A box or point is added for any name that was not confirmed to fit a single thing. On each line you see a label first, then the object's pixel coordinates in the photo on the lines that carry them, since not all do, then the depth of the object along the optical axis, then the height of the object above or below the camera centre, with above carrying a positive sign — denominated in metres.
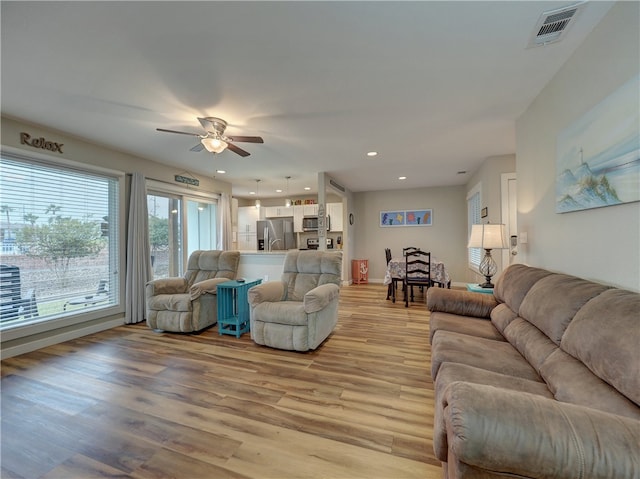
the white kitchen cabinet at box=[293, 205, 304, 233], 7.46 +0.71
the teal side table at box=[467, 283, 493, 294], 2.98 -0.59
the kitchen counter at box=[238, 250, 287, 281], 4.68 -0.42
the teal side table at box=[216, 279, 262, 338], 3.32 -0.86
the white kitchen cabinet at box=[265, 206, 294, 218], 7.61 +0.91
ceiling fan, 2.77 +1.14
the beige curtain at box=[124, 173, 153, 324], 3.89 -0.13
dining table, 4.87 -0.62
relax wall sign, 2.90 +1.19
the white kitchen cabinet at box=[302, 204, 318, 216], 7.30 +0.89
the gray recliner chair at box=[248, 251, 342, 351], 2.75 -0.69
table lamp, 2.96 +0.01
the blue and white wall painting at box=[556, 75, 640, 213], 1.36 +0.51
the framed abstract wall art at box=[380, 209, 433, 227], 6.96 +0.61
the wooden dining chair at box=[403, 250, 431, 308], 4.73 -0.64
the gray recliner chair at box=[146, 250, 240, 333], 3.35 -0.70
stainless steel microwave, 7.30 +0.52
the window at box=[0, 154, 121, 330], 2.86 +0.07
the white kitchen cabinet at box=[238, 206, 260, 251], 7.89 +0.47
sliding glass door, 4.50 +0.33
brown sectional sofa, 0.78 -0.60
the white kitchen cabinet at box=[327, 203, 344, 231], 6.88 +0.67
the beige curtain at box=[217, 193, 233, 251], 5.82 +0.40
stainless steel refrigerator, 7.47 +0.20
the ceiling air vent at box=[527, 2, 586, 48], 1.54 +1.34
